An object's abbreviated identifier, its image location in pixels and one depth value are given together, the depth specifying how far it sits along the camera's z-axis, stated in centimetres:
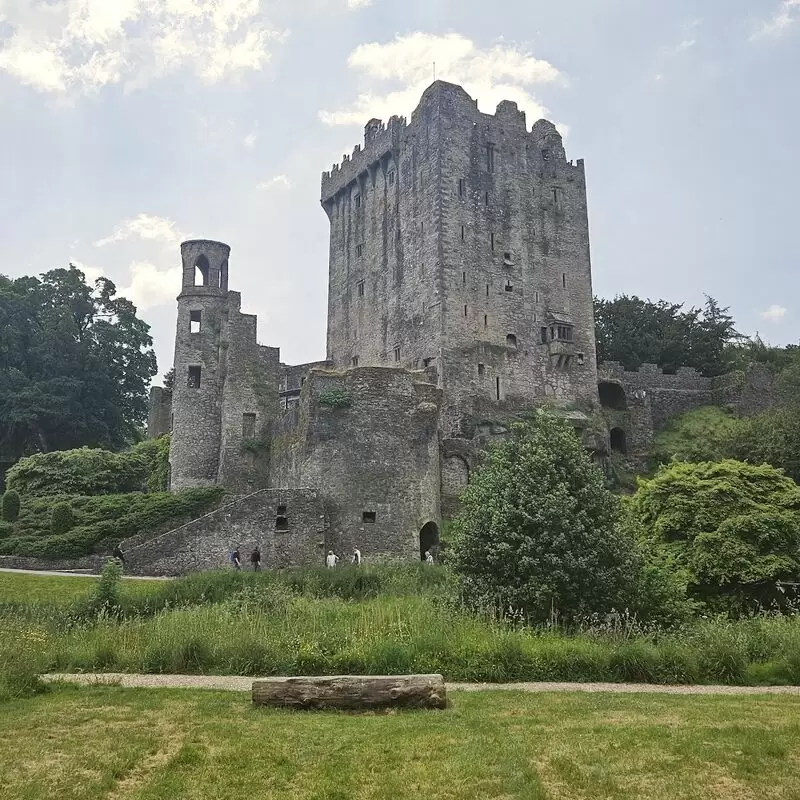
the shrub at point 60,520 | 2920
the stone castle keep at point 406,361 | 3000
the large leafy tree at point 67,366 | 4794
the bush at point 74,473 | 3509
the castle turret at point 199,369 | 3781
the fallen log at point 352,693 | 1055
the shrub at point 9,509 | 3109
